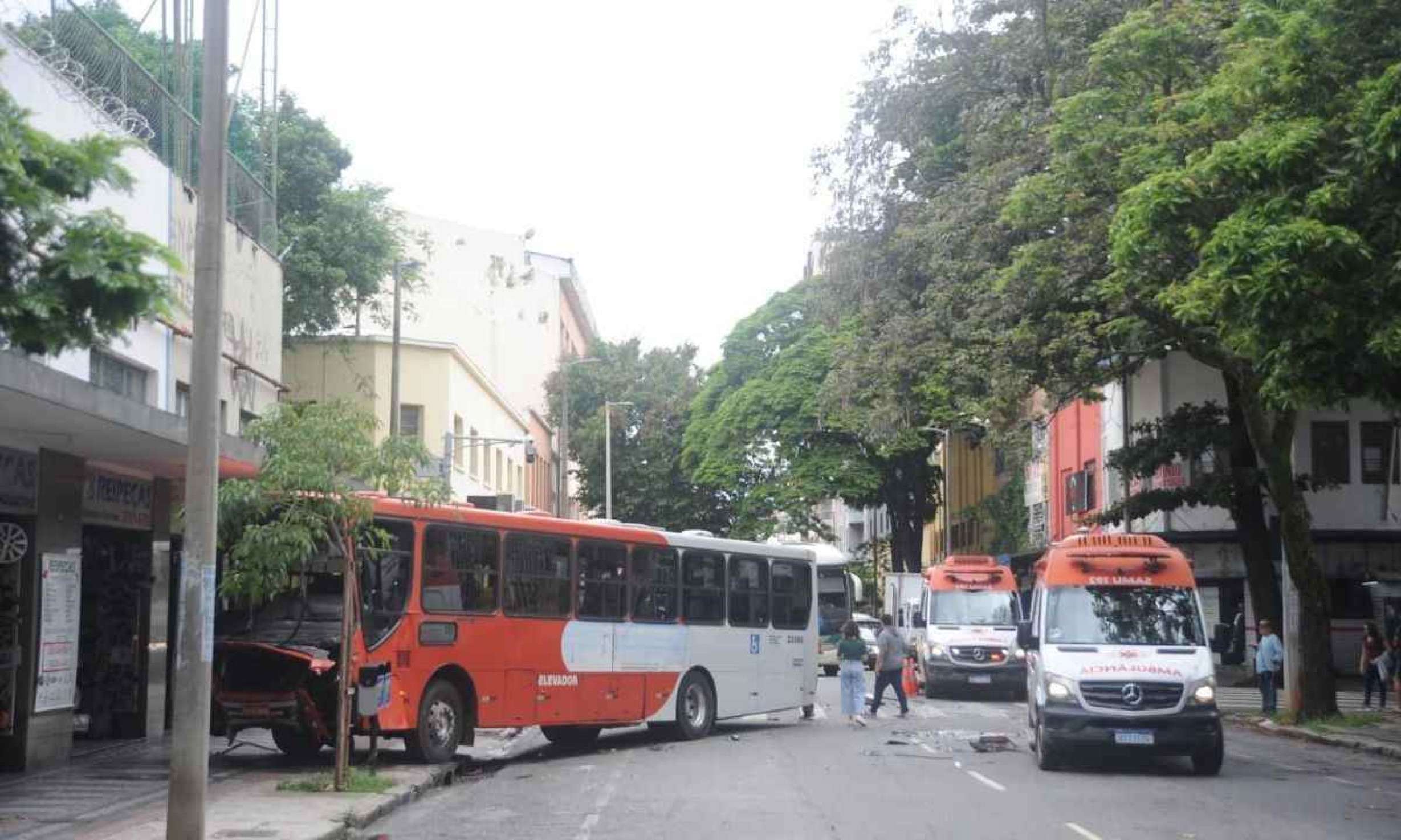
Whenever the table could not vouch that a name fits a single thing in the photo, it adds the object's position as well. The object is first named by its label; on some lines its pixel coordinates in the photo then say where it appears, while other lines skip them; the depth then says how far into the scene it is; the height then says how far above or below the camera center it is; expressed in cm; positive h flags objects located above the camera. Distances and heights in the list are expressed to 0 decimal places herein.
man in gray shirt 2733 -141
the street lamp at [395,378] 3200 +407
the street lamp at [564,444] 5175 +428
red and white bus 1772 -82
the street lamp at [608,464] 5872 +410
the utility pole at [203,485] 1149 +64
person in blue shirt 2811 -144
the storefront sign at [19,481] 1714 +96
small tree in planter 1527 +74
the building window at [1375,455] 4047 +331
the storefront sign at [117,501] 1989 +88
